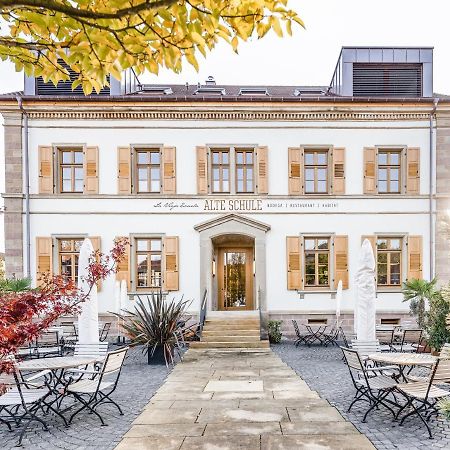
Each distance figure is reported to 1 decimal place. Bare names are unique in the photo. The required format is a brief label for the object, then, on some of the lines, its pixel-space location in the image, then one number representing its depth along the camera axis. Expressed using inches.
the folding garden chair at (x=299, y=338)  491.2
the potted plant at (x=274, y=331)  508.4
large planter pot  378.9
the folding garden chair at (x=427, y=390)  199.4
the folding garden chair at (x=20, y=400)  197.9
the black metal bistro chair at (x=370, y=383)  218.4
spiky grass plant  378.3
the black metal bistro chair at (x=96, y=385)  219.0
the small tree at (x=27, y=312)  98.6
